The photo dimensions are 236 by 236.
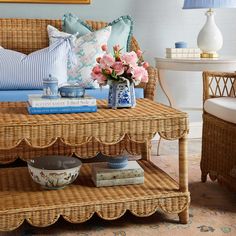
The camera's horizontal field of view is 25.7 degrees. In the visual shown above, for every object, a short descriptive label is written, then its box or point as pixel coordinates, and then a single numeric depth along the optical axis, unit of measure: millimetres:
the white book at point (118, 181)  2340
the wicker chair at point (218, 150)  2527
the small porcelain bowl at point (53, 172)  2248
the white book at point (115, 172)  2344
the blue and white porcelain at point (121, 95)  2377
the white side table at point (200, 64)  3336
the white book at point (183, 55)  3619
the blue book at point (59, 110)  2230
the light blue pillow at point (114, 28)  3547
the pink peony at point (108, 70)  2354
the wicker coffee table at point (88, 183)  2080
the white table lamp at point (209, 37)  3572
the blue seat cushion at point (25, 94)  3053
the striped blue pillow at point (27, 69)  3176
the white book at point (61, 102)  2241
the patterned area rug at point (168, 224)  2225
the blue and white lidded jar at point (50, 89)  2361
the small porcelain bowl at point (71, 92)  2354
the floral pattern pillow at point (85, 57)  3320
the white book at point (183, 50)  3615
